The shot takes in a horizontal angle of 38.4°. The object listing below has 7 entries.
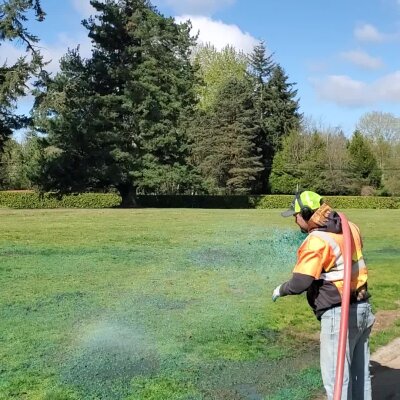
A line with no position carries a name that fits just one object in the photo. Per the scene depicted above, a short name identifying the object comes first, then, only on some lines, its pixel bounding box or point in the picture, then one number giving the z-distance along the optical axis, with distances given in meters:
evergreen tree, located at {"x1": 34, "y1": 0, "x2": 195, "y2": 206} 41.59
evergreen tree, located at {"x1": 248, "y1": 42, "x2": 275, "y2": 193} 65.81
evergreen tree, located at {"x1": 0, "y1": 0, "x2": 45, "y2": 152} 36.12
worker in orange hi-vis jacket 3.70
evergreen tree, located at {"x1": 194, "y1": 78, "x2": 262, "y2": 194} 61.78
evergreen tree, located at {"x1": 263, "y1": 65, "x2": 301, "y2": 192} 67.00
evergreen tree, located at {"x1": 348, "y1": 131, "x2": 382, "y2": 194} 61.72
